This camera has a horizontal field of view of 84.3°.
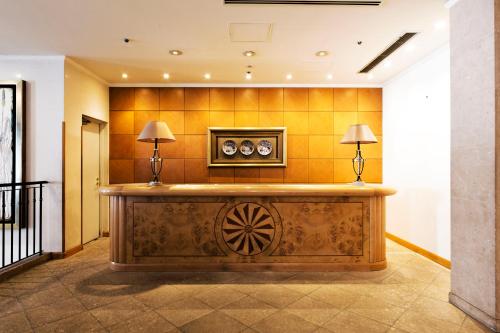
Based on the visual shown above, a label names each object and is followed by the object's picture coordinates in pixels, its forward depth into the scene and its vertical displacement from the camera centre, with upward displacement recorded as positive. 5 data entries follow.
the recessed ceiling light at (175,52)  4.04 +1.68
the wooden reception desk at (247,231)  3.42 -0.81
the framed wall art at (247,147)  5.50 +0.38
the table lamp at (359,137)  3.58 +0.38
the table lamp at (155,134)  3.47 +0.40
